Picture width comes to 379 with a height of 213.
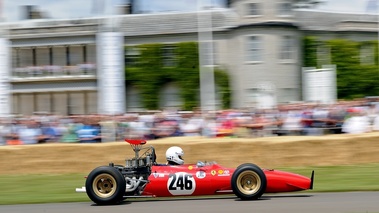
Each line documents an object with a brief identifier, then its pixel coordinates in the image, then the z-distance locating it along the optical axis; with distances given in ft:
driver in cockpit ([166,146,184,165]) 38.34
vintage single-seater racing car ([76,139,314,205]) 35.55
